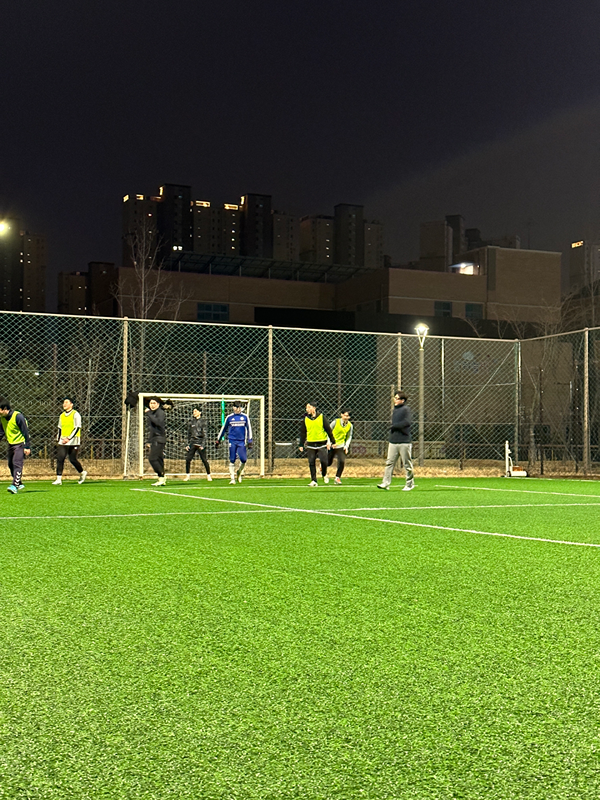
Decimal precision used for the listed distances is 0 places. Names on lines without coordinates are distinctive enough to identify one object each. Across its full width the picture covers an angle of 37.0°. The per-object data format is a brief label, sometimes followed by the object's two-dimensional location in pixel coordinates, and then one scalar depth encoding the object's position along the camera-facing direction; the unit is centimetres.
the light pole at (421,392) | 2250
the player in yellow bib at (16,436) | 1541
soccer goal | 2072
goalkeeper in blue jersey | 1944
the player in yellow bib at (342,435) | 2050
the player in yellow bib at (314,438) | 1942
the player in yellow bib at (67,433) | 1798
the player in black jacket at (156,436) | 1814
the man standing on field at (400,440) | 1717
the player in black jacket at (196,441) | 2054
